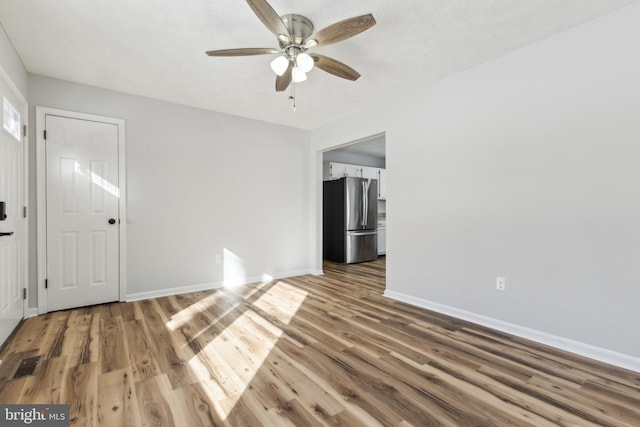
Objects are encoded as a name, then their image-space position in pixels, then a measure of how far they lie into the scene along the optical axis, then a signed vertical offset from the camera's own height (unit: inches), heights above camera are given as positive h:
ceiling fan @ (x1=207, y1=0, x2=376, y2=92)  71.3 +46.4
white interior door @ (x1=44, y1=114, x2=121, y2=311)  122.5 -1.2
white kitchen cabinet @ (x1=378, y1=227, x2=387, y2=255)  272.8 -26.6
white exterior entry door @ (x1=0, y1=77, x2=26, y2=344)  90.7 -2.0
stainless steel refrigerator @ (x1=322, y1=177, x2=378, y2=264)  237.6 -7.2
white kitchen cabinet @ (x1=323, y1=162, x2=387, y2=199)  256.5 +35.4
